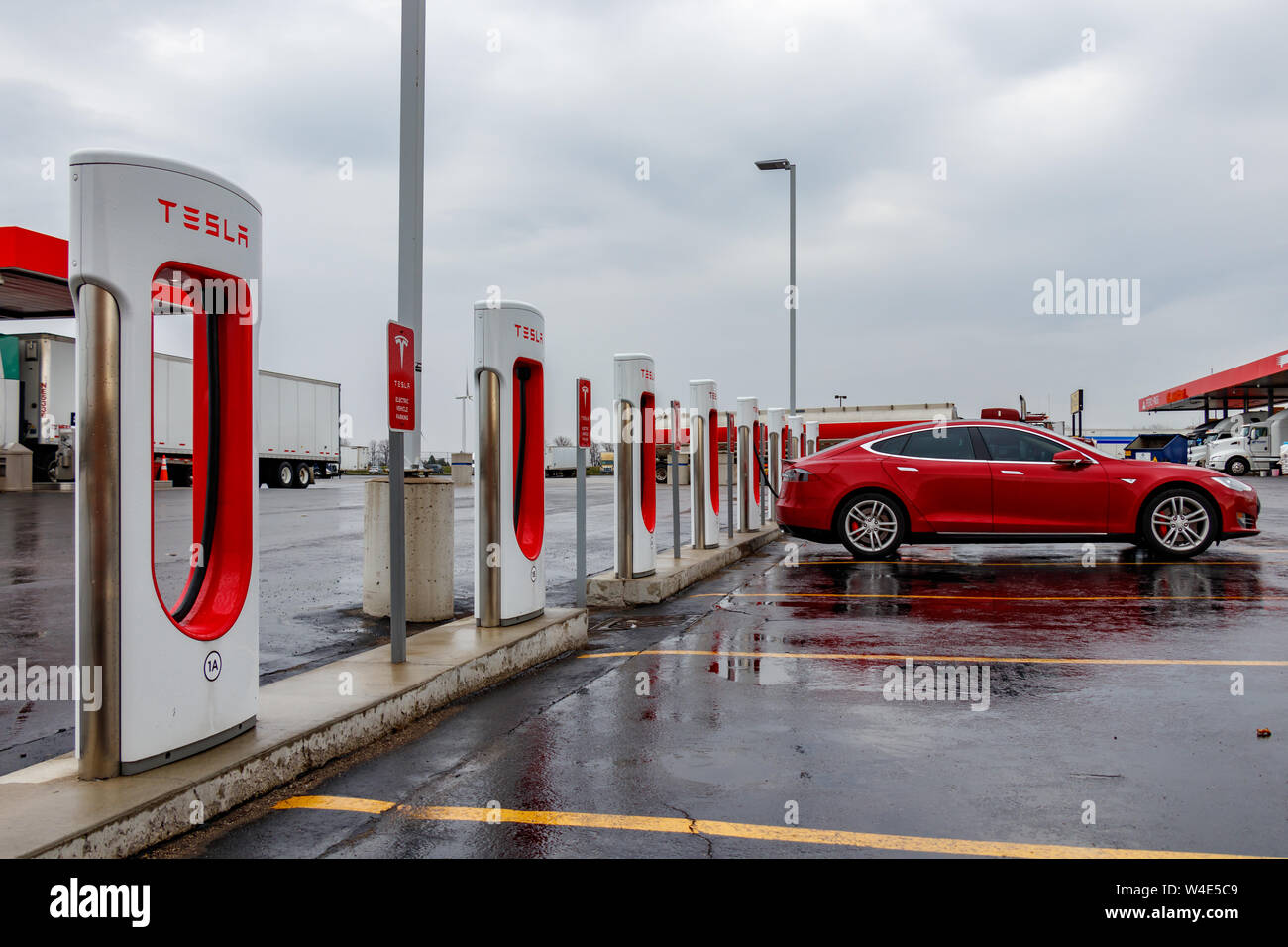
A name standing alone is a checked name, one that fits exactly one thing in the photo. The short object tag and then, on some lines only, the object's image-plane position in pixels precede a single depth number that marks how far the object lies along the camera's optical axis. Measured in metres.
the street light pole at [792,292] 22.06
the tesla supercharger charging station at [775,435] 16.89
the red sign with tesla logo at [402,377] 5.28
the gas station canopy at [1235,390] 40.19
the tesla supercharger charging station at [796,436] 19.47
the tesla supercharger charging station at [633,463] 9.02
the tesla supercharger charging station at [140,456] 3.42
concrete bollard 7.33
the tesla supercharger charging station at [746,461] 14.49
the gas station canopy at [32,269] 22.19
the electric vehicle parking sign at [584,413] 7.47
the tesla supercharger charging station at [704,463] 11.74
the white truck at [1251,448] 37.31
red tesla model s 10.72
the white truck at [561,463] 64.94
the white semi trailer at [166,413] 27.81
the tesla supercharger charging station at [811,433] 21.89
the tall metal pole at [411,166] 6.76
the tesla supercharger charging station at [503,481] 6.45
